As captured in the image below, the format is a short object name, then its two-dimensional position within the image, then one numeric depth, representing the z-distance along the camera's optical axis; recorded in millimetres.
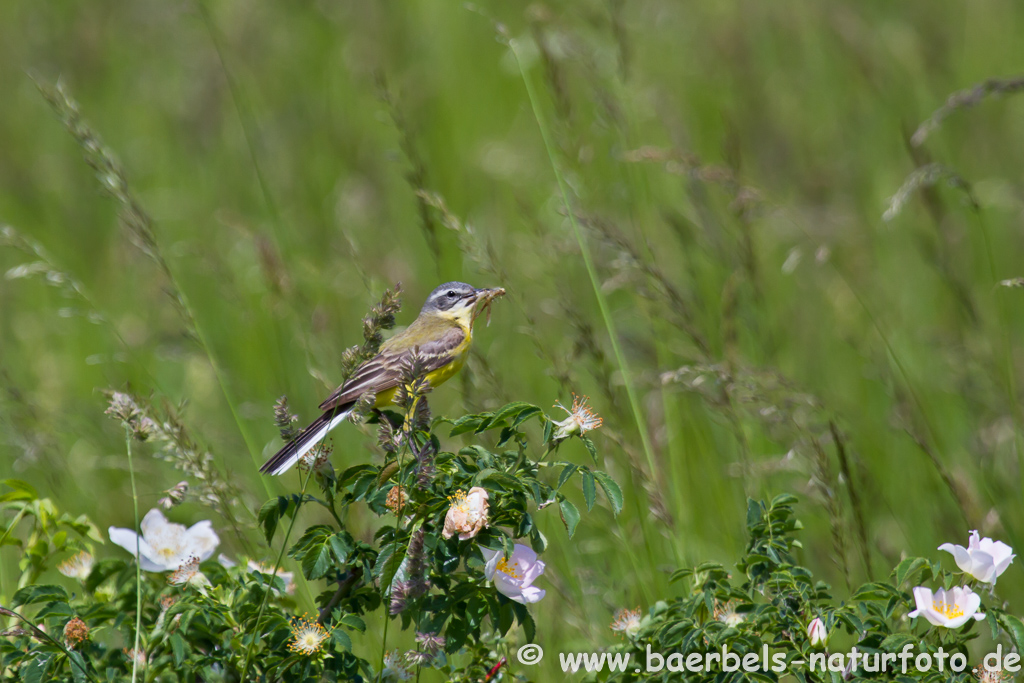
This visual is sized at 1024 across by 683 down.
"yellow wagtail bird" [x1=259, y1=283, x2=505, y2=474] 6625
